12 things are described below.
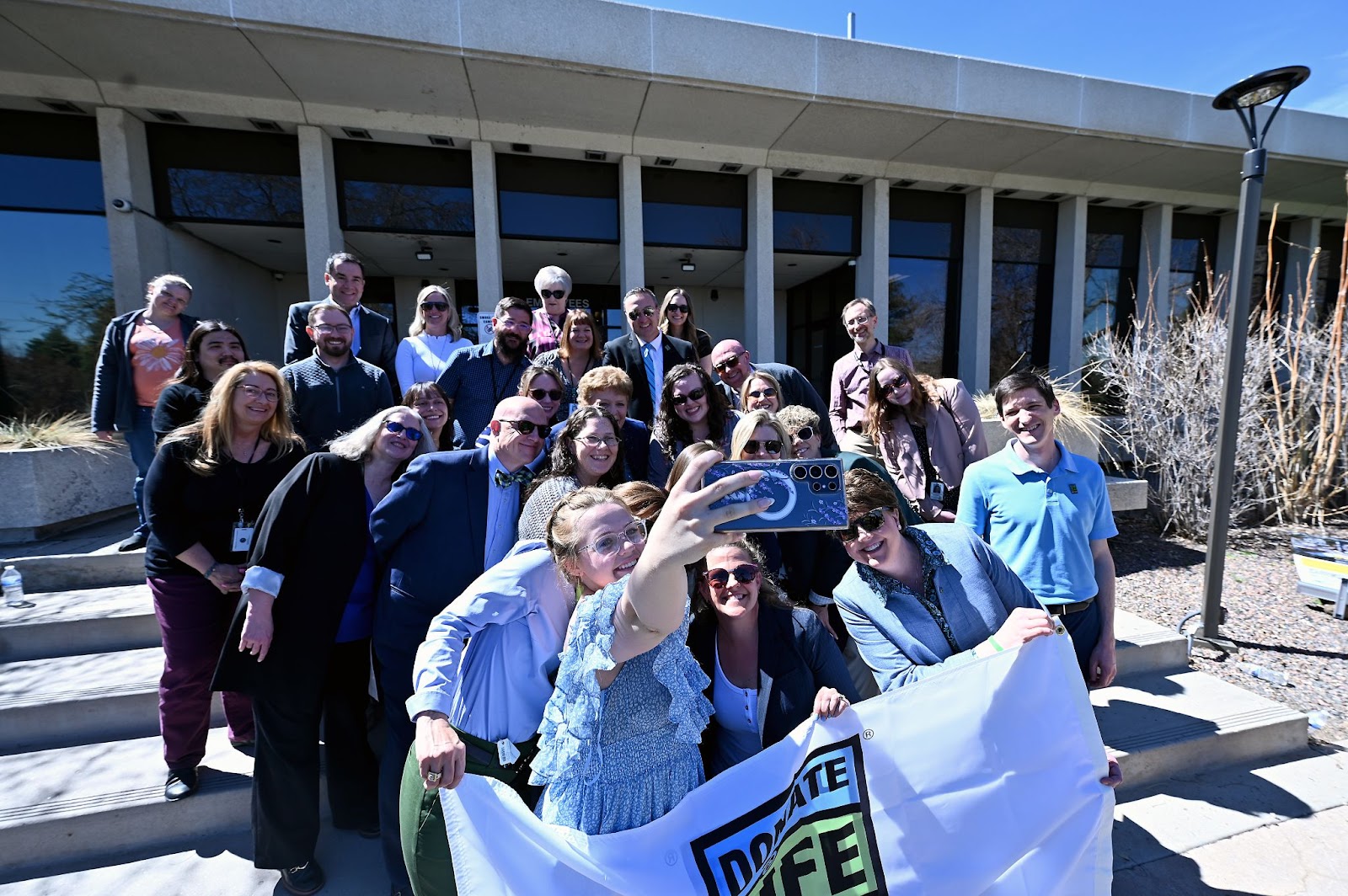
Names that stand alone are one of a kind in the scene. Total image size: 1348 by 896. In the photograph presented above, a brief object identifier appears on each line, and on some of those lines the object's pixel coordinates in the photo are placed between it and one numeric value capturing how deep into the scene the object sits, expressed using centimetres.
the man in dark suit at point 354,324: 422
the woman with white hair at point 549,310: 423
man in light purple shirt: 420
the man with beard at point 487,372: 377
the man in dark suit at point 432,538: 234
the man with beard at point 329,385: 353
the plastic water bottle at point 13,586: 398
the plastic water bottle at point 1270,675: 413
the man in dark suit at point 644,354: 408
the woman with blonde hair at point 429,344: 453
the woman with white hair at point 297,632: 234
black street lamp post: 435
